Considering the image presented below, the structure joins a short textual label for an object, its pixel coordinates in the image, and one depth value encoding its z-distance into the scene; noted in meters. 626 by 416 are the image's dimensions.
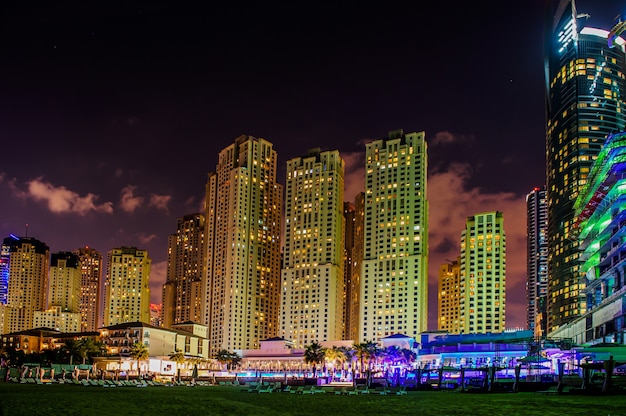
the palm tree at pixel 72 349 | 170.44
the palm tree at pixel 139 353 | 170.00
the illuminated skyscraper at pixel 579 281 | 185.32
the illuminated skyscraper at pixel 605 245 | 106.81
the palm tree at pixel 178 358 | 174.25
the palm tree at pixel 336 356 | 175.50
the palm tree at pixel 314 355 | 171.25
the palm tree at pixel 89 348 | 170.52
